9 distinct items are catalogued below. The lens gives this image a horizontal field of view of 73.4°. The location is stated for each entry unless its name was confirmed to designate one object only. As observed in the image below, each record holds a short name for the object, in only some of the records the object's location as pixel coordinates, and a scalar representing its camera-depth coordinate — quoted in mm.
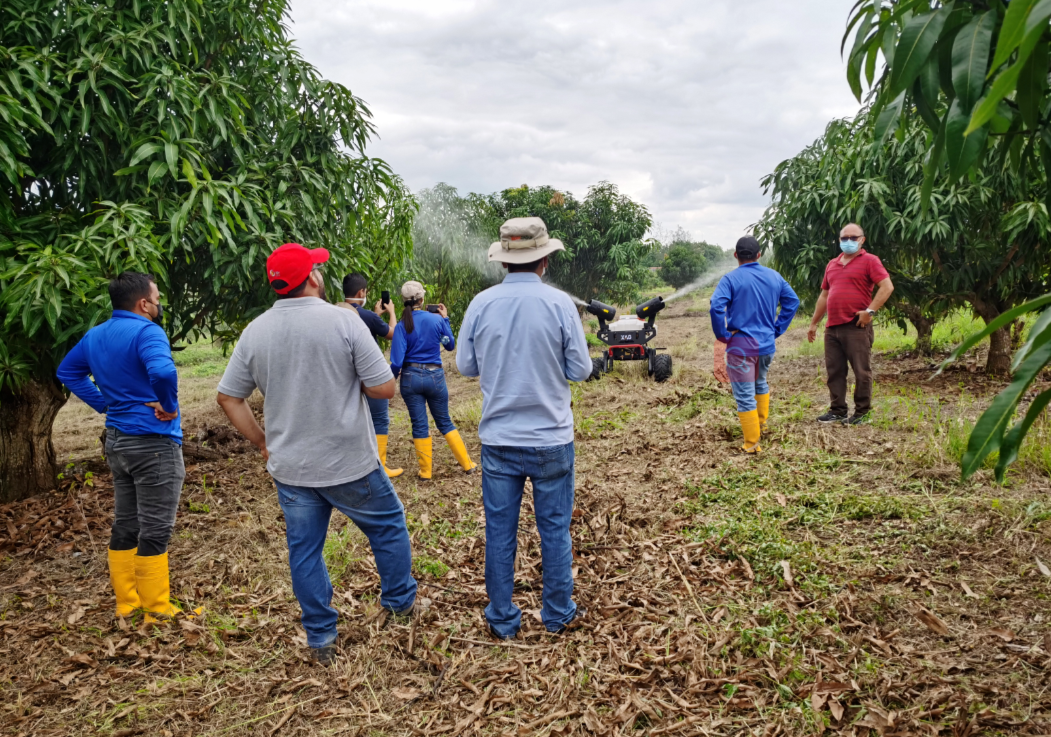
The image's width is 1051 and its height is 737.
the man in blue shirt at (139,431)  3553
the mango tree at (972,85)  1135
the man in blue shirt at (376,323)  5660
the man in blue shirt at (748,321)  5660
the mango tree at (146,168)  4375
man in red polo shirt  6203
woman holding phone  5855
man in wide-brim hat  3078
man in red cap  3023
